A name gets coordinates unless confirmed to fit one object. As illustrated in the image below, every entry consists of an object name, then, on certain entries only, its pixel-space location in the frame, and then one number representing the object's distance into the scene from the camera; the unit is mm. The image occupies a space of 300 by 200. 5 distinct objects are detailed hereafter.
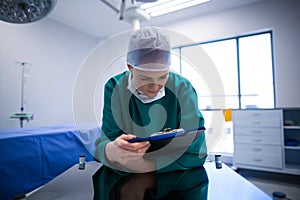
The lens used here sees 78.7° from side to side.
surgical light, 535
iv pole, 2045
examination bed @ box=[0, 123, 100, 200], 710
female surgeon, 467
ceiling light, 2268
